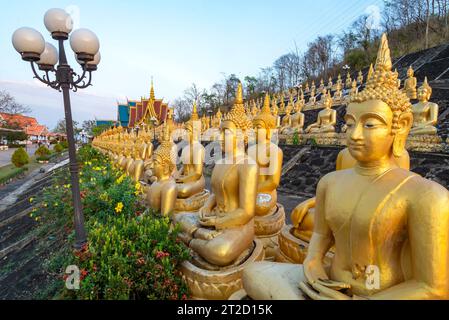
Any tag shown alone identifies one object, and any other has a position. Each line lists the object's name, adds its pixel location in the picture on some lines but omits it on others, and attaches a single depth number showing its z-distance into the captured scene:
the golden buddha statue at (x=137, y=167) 7.03
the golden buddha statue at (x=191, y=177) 4.82
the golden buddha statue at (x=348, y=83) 21.58
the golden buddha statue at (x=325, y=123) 11.72
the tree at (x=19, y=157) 19.55
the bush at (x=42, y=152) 26.27
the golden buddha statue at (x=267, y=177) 4.02
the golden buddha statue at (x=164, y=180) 4.28
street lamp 4.14
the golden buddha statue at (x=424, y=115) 8.10
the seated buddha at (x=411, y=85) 11.37
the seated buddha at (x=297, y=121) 13.64
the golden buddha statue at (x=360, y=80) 19.58
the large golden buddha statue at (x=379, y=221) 1.50
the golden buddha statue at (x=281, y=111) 21.11
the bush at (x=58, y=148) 34.48
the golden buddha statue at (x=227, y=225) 2.71
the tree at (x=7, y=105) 39.51
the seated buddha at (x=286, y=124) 13.93
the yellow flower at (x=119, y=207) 4.45
